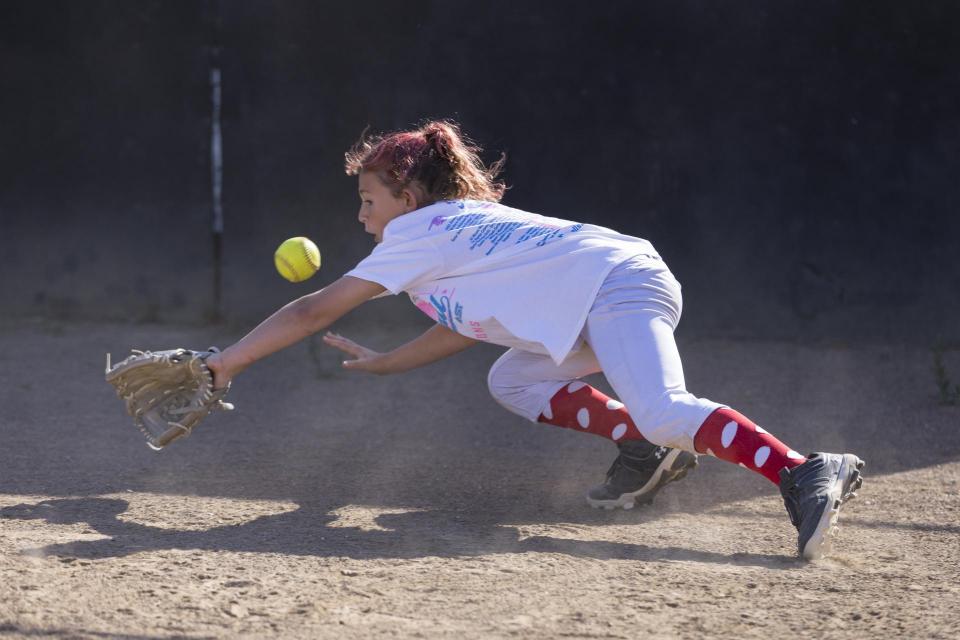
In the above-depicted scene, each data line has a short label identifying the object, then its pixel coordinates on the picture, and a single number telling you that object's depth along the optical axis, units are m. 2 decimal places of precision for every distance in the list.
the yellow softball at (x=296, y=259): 8.51
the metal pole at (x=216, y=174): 13.45
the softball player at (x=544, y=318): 6.43
